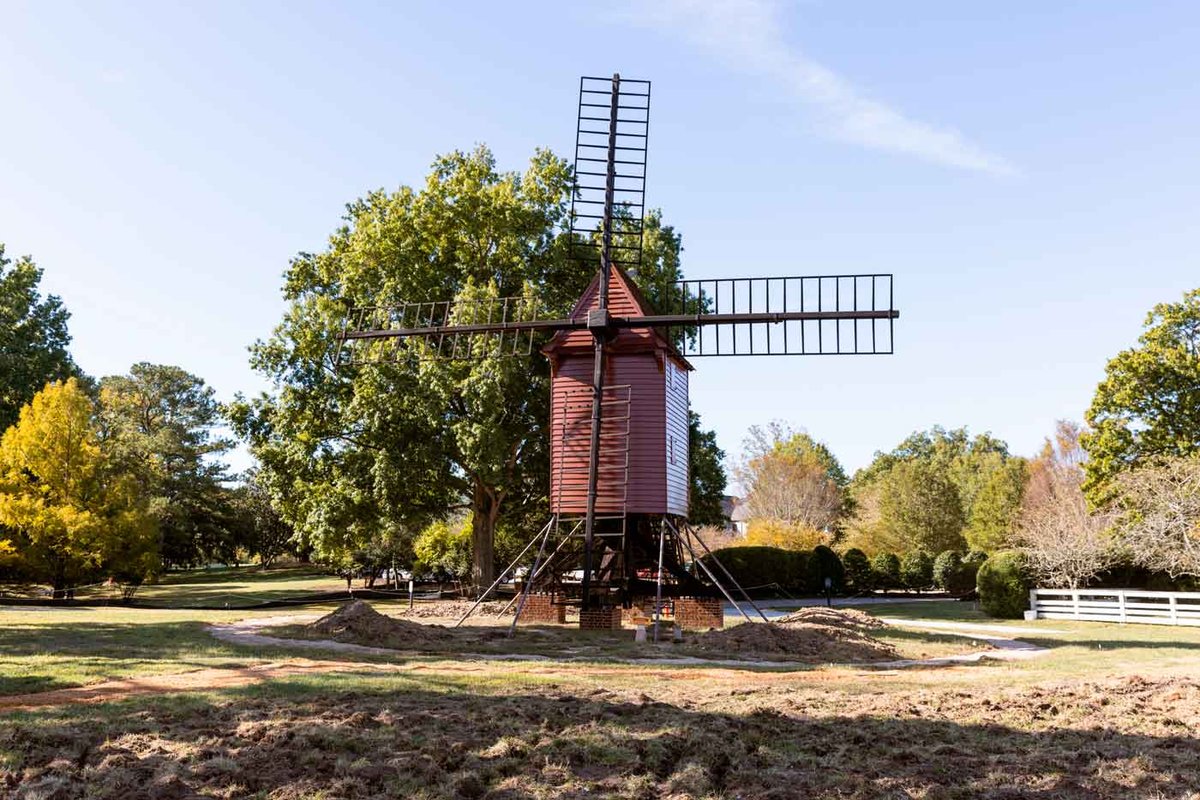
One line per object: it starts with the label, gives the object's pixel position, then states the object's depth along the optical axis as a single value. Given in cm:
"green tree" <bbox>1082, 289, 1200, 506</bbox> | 3347
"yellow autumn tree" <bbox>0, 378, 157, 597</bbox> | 2883
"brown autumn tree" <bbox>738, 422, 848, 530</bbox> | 5819
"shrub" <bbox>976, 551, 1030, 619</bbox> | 2631
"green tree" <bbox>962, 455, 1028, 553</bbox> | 5431
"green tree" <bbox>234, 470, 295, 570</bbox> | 6153
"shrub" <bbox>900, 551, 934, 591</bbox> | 4234
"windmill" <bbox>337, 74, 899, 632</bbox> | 2014
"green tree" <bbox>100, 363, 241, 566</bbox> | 5428
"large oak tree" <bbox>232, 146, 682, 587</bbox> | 2539
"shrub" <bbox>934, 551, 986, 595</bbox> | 3997
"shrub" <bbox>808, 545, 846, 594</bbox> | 3841
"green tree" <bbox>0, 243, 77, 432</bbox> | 3806
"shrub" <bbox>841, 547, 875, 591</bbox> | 4188
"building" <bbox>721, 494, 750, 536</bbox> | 8399
